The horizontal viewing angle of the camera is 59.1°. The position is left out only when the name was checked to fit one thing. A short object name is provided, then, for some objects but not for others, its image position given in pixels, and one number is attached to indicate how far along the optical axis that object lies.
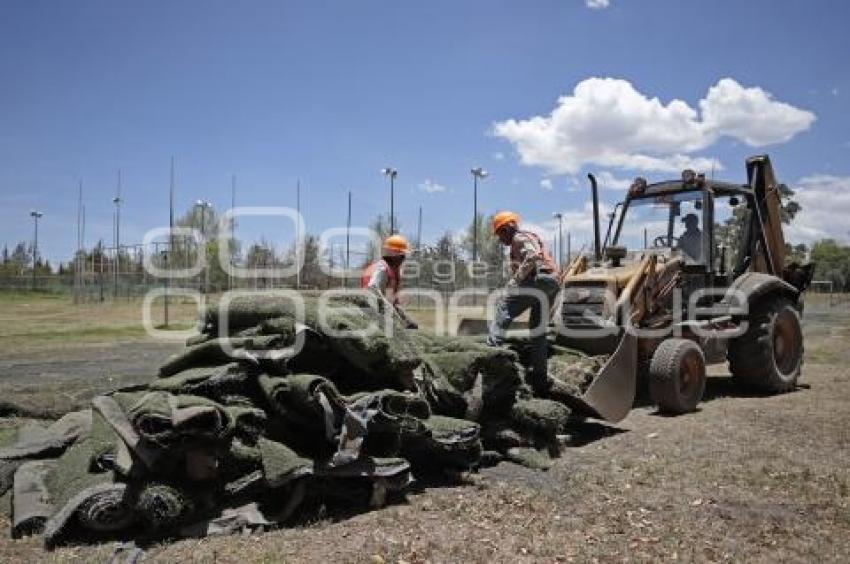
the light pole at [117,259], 38.38
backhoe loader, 8.53
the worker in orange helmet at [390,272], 7.64
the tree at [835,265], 54.12
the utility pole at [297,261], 28.83
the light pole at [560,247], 37.72
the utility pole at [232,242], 33.32
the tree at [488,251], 32.09
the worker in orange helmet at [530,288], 7.57
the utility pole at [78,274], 37.88
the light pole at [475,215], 31.02
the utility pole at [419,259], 30.63
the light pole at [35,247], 49.98
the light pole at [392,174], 31.52
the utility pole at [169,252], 30.38
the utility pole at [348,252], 29.00
